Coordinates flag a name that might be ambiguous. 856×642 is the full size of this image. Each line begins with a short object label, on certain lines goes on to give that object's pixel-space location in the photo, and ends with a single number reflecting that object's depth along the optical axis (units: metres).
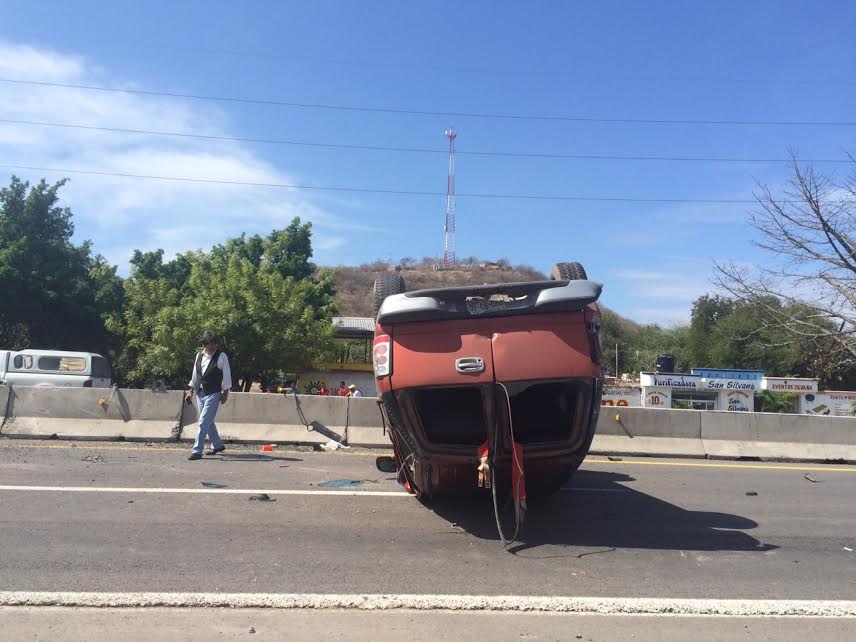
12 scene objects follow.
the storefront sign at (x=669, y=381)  28.52
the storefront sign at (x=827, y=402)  31.55
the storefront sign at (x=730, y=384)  29.77
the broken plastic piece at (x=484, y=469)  5.27
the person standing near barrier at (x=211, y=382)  8.98
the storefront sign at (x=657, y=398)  28.36
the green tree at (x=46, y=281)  30.09
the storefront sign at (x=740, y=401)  30.53
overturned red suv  5.12
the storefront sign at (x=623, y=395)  27.09
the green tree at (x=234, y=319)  23.05
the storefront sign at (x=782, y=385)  31.20
